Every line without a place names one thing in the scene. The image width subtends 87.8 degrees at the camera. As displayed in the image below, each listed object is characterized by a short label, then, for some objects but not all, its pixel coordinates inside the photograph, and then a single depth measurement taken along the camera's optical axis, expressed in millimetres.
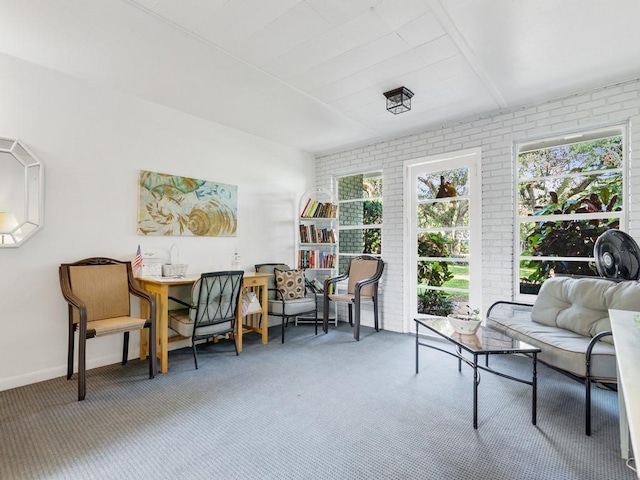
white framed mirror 2691
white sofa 2104
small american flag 3333
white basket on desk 3527
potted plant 2553
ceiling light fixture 3201
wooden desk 3096
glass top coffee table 2150
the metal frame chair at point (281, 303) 4145
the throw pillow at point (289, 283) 4453
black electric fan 2607
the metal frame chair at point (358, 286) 4238
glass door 3955
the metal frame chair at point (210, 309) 3104
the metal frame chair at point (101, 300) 2695
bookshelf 5004
